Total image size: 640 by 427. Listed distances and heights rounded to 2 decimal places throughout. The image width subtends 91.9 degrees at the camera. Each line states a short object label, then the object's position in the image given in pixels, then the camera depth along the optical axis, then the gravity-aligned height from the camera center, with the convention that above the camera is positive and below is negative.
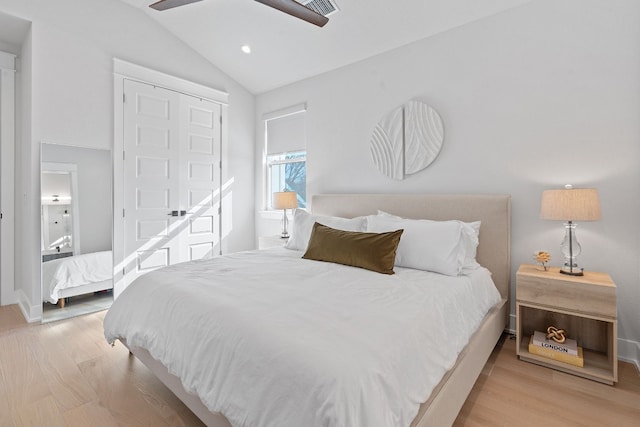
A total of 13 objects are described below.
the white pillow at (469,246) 2.29 -0.27
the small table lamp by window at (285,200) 3.84 +0.13
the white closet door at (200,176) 3.96 +0.46
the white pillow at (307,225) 2.87 -0.14
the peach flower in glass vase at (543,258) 2.24 -0.35
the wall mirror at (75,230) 2.99 -0.20
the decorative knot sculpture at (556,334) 2.21 -0.90
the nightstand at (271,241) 3.73 -0.38
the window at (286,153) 4.23 +0.82
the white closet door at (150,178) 3.50 +0.38
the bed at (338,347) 1.06 -0.59
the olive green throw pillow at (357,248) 2.21 -0.29
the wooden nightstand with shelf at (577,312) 1.91 -0.65
